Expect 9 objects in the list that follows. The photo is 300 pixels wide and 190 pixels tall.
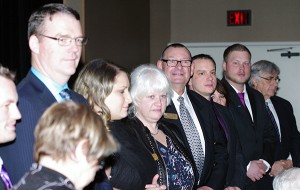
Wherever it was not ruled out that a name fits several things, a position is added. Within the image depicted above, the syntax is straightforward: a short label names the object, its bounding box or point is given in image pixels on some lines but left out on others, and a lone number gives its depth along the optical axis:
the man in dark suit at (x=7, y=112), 1.79
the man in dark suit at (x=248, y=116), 4.05
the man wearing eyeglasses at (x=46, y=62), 1.91
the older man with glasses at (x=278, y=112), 4.59
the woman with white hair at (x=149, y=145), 2.52
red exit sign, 7.12
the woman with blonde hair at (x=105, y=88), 2.37
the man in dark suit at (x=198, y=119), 3.26
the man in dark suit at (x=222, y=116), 3.63
